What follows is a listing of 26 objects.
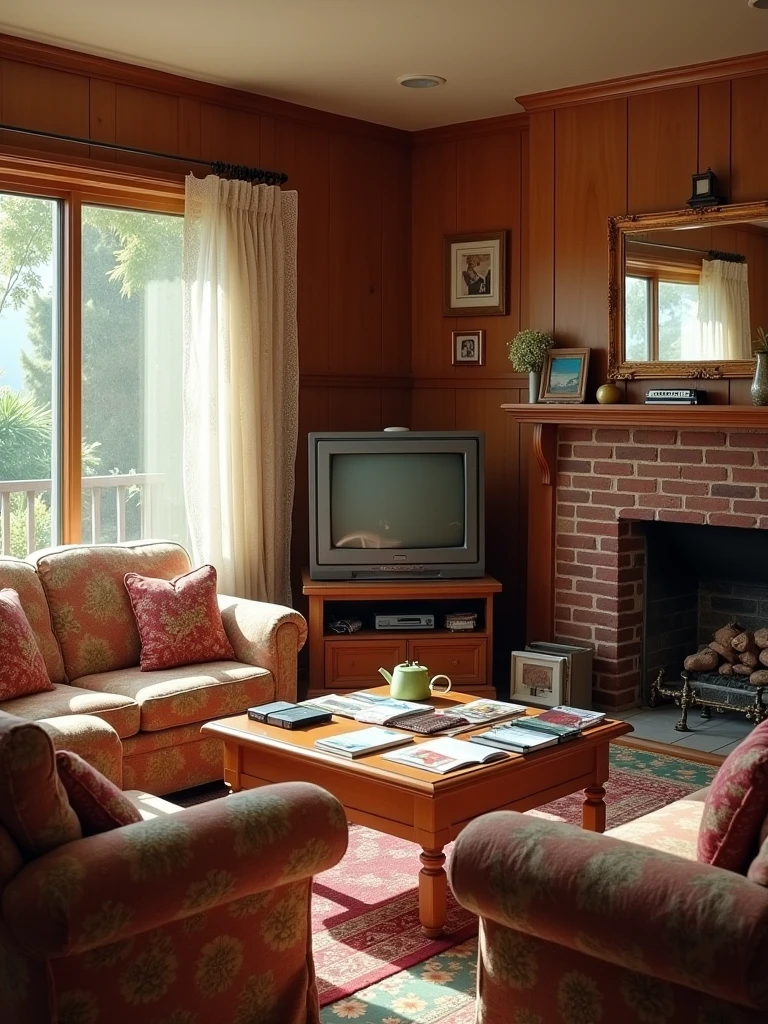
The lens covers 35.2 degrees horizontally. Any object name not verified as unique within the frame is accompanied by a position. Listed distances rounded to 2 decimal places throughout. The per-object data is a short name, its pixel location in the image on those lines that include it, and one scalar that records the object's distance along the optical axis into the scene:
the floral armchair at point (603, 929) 1.94
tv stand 5.25
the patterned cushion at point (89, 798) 2.21
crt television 5.38
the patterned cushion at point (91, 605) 4.39
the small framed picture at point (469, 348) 6.02
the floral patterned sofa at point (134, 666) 4.03
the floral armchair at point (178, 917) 2.03
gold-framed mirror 4.79
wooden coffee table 3.03
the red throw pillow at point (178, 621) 4.42
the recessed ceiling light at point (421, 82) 5.15
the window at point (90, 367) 4.77
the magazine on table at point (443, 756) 3.08
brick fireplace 5.00
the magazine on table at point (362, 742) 3.20
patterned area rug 2.99
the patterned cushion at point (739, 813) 2.09
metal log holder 5.00
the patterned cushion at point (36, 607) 4.27
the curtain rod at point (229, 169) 4.76
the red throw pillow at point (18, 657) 3.91
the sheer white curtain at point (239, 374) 5.19
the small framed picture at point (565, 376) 5.30
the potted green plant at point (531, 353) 5.41
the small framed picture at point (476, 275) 5.92
